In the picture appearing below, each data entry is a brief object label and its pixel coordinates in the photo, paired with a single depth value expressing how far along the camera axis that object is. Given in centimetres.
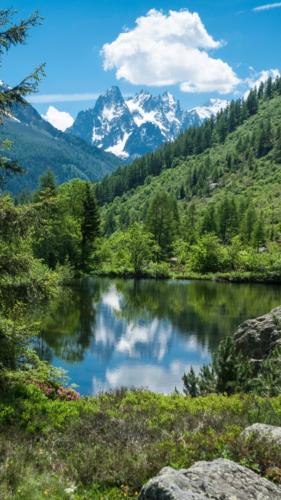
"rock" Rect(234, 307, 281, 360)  2415
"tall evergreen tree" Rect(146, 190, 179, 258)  11834
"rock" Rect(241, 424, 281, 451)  905
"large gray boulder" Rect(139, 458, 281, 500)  671
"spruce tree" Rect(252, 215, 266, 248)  11775
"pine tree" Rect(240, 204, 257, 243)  12338
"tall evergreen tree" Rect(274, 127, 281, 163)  19360
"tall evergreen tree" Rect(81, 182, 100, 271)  8725
